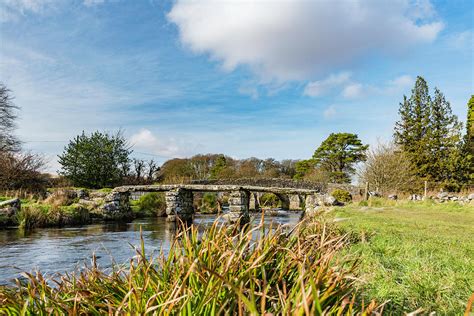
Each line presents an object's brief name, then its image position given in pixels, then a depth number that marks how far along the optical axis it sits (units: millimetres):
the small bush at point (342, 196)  25078
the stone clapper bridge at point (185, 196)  21875
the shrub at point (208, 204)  29452
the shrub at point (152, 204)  25812
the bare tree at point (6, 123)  30512
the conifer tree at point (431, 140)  33969
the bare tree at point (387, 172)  29984
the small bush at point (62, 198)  19302
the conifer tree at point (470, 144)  33500
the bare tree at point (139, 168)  35562
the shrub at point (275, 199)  38306
